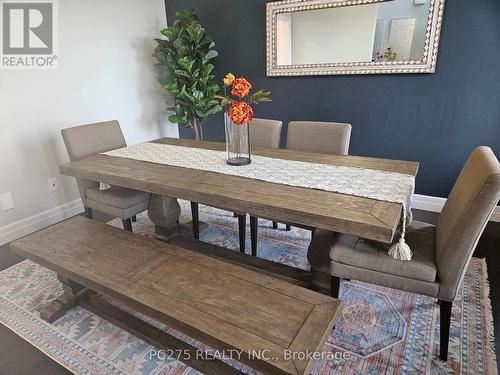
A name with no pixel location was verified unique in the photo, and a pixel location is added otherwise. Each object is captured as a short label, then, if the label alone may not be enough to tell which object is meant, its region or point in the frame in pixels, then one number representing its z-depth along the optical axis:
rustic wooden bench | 1.06
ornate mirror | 2.59
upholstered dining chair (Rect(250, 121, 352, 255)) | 2.25
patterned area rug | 1.48
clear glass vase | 1.89
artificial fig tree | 3.30
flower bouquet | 1.78
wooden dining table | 1.28
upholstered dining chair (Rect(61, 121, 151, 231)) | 2.24
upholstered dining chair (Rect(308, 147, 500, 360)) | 1.23
